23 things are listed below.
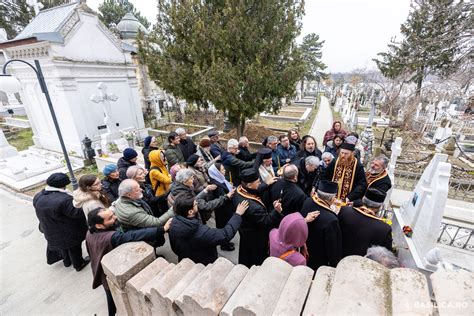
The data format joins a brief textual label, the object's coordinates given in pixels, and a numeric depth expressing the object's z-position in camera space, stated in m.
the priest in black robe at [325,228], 2.49
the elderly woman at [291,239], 2.07
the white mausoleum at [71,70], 8.42
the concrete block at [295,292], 1.24
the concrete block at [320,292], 1.20
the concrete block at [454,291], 1.08
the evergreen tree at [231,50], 7.43
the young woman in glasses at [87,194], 3.03
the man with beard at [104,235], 2.37
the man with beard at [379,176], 3.58
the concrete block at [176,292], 1.57
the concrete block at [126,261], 1.85
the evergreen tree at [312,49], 42.69
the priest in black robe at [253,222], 2.78
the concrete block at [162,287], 1.65
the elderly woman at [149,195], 3.41
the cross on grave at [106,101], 8.88
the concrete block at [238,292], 1.32
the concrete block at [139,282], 1.81
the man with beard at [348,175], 3.83
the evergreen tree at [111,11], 27.45
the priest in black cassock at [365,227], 2.45
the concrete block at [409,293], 1.08
